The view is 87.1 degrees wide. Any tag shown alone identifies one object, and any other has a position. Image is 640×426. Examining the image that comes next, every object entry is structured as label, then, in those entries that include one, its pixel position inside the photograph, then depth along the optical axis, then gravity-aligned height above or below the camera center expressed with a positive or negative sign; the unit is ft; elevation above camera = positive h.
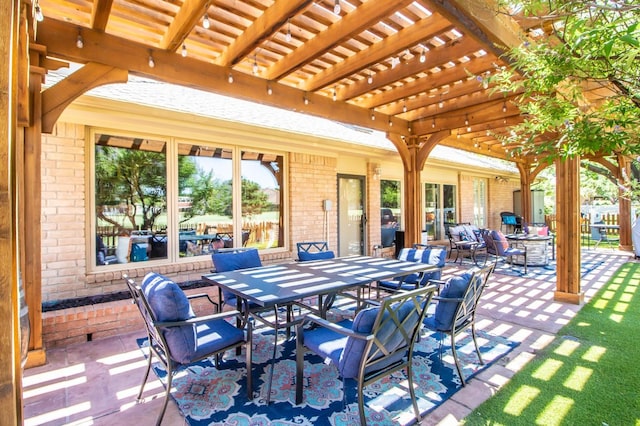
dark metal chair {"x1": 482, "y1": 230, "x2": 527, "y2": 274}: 26.18 -2.58
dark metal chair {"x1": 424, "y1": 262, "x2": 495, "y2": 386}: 9.96 -2.78
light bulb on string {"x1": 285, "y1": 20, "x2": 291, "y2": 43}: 11.27 +6.22
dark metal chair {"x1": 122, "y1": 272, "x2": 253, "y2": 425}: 8.16 -2.80
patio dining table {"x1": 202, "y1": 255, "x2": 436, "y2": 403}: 10.03 -2.26
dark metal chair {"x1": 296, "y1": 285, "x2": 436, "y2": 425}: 7.48 -3.11
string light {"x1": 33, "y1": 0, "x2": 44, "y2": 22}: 8.34 +5.18
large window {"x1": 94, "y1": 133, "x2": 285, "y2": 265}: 16.30 +0.99
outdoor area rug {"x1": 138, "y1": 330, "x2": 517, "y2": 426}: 8.39 -4.98
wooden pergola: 10.36 +6.19
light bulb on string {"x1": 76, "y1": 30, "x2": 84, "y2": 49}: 10.87 +5.72
